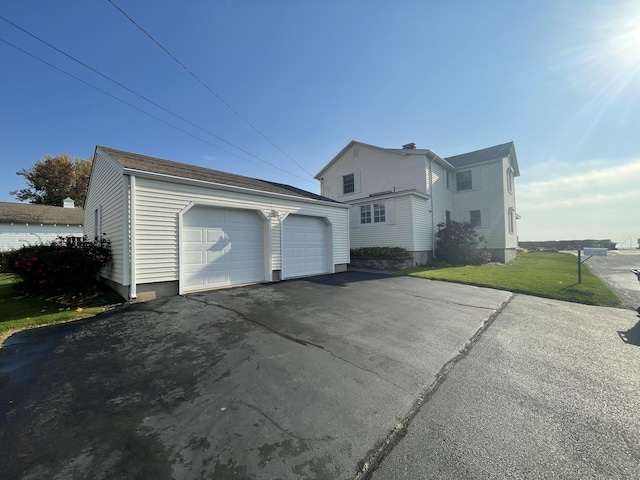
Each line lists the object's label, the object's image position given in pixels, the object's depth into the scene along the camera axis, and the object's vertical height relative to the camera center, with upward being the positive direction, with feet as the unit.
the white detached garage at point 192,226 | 21.09 +2.07
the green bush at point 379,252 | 44.24 -1.65
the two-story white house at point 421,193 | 46.75 +11.05
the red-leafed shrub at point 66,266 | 21.97 -1.59
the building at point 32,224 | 54.97 +5.61
